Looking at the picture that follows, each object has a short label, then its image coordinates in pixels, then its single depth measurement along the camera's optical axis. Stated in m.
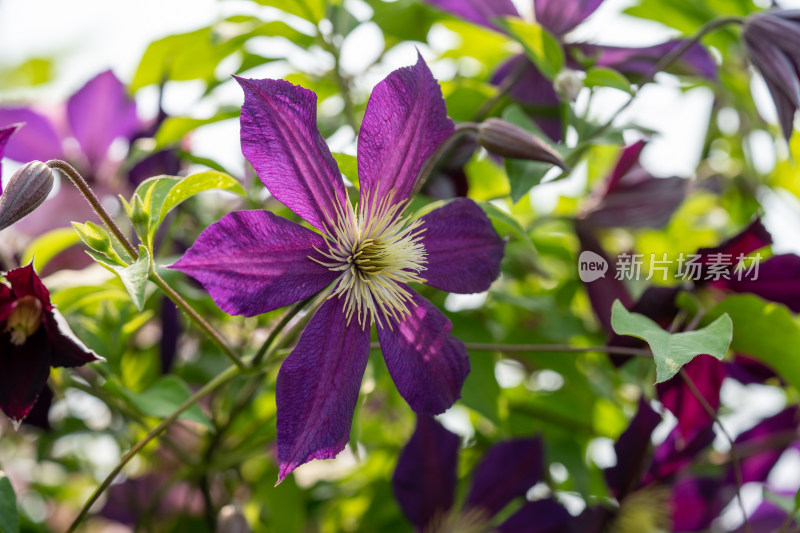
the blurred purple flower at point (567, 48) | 0.77
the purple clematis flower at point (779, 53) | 0.67
